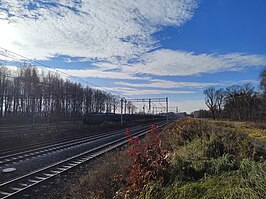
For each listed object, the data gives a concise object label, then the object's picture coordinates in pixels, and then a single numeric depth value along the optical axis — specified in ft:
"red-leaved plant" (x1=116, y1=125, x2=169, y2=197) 13.76
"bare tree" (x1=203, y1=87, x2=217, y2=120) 212.37
